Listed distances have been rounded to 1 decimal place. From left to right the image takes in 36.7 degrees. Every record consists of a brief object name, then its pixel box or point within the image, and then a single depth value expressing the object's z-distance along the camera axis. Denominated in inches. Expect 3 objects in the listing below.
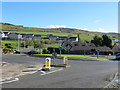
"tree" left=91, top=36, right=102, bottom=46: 3323.6
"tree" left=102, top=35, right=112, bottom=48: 3171.8
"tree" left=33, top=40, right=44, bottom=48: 2672.5
